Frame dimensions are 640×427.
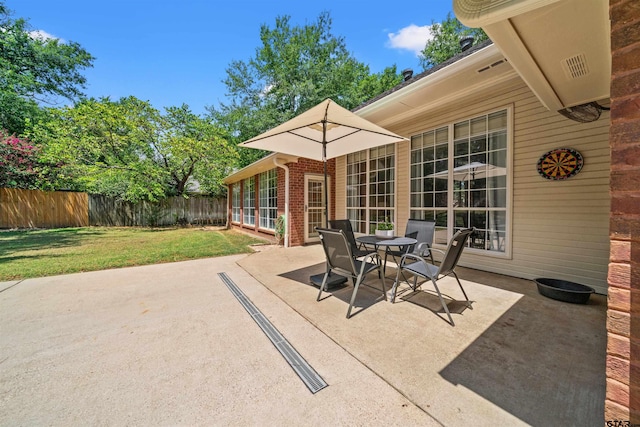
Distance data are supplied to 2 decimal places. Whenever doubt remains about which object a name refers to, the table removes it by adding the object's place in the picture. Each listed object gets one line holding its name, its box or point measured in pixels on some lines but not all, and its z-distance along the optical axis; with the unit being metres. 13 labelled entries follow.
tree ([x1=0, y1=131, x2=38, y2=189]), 11.31
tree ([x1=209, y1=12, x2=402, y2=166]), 16.52
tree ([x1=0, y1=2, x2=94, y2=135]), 12.77
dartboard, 3.56
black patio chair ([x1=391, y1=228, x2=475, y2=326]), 2.75
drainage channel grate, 1.82
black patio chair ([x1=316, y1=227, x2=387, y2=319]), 2.92
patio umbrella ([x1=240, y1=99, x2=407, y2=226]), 3.47
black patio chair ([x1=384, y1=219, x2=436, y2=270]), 4.19
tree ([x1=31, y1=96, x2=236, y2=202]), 11.27
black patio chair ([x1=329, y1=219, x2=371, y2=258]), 4.50
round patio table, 3.48
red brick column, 1.00
